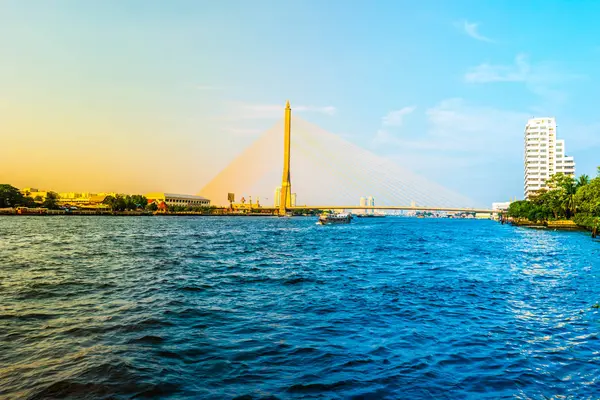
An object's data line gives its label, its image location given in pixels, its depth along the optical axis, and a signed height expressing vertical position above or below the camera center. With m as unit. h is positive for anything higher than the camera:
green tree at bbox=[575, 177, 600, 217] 51.44 +1.95
